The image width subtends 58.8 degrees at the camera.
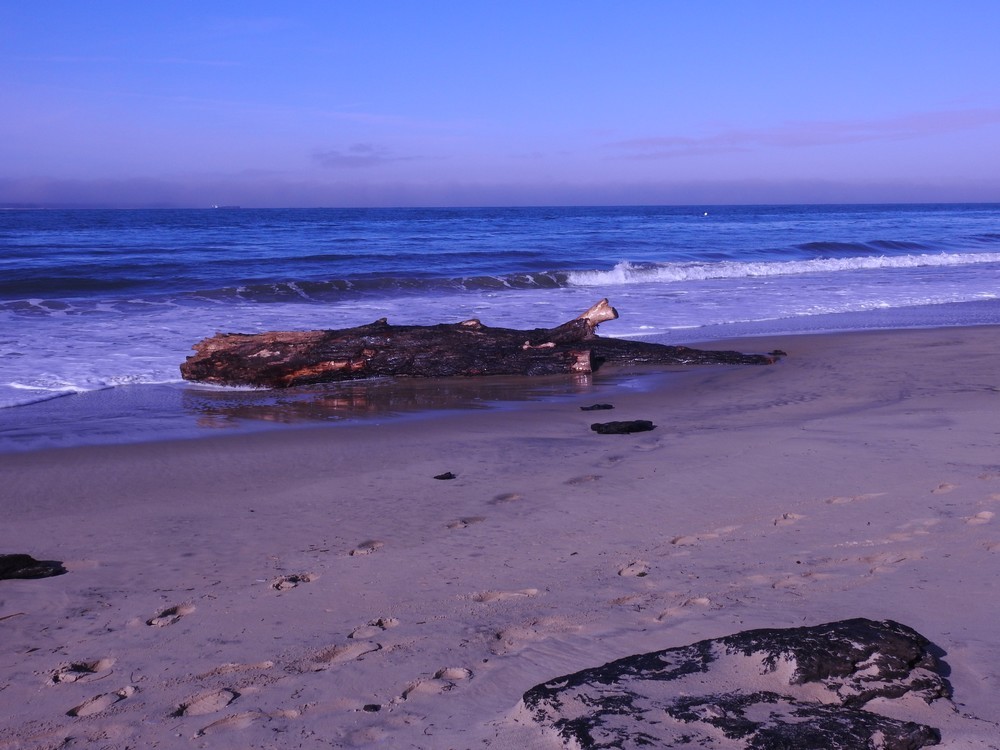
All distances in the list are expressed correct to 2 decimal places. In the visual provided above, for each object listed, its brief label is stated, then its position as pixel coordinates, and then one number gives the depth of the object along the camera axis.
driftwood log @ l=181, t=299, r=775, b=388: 8.77
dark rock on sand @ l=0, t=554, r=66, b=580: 3.81
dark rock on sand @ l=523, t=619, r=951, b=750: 2.39
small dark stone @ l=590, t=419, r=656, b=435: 6.55
